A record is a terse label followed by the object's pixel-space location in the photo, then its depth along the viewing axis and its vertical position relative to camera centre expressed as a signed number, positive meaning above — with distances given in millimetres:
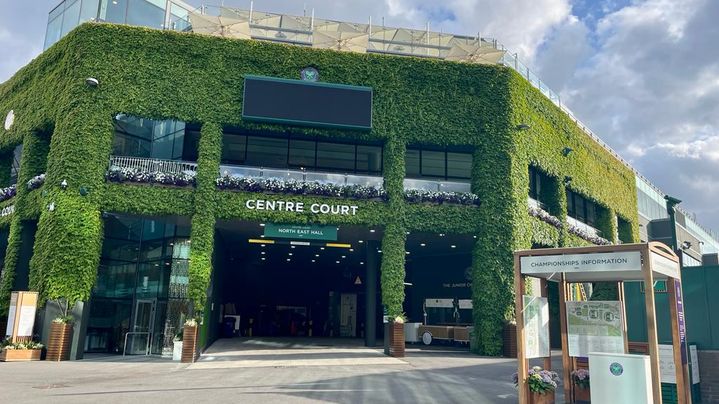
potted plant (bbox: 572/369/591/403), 11492 -1405
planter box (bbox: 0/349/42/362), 19031 -1888
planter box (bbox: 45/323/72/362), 19344 -1408
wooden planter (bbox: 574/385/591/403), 11547 -1633
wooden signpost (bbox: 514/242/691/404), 9547 +889
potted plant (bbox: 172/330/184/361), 20297 -1640
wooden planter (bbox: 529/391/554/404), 10633 -1580
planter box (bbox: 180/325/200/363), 19438 -1354
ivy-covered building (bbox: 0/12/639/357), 20984 +5978
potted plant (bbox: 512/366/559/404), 10633 -1341
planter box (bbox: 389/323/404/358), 21281 -1114
